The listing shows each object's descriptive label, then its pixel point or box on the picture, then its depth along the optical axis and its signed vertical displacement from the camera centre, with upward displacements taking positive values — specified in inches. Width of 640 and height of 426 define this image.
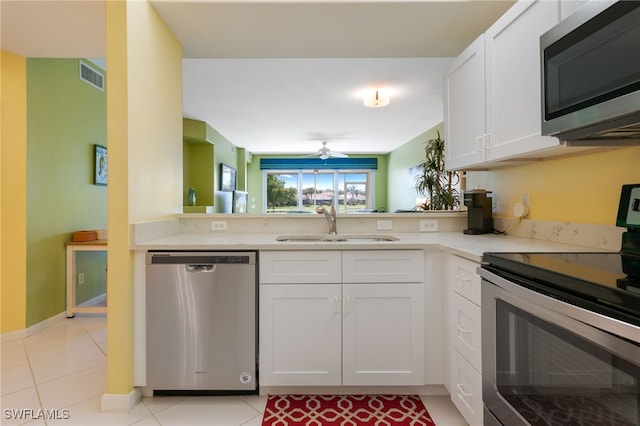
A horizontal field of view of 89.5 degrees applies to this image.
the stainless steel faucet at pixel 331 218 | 89.5 -1.6
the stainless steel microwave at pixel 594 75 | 34.8 +16.6
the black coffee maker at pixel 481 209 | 82.4 +0.6
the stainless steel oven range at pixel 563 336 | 28.4 -13.5
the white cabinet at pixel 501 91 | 54.2 +24.1
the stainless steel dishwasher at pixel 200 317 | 68.1 -22.0
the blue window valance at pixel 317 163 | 356.2 +54.6
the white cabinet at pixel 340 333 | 68.7 -25.7
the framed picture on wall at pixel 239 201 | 249.8 +9.4
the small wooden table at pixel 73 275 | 121.0 -23.1
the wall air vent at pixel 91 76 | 131.8 +58.2
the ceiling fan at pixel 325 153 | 277.6 +51.3
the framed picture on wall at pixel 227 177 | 256.7 +29.5
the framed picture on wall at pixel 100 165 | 138.7 +20.9
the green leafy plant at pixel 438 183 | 164.6 +15.7
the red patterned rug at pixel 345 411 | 63.3 -41.0
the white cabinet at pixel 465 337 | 54.2 -23.0
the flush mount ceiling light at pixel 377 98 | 159.5 +56.9
